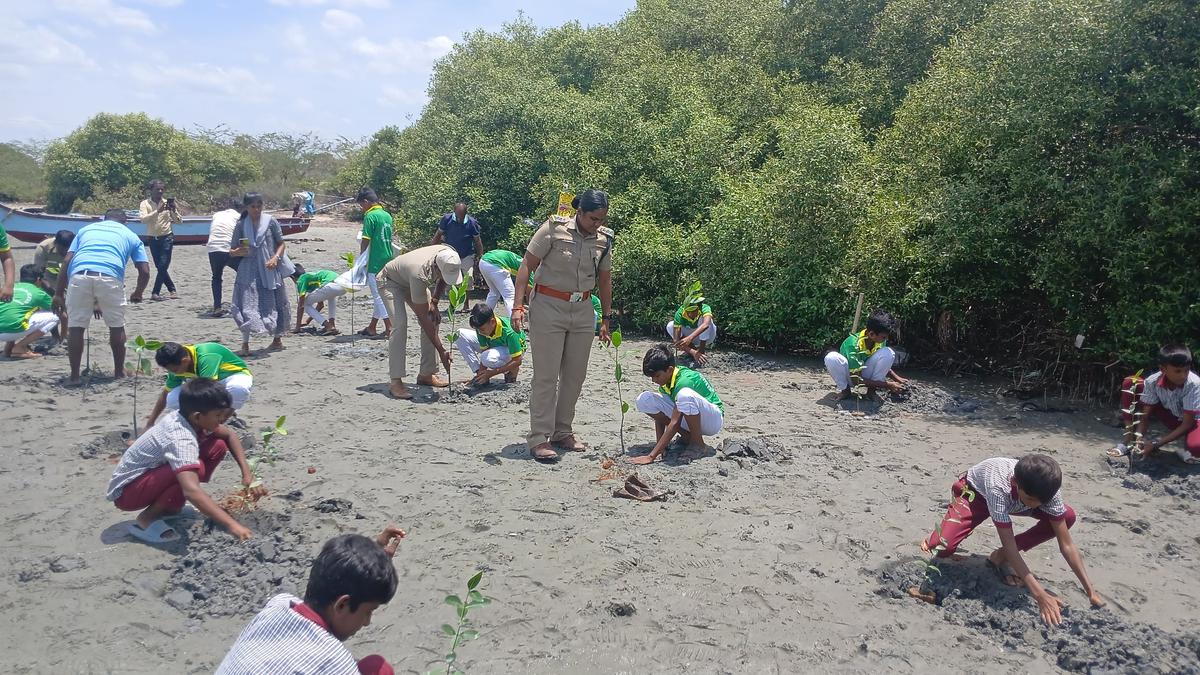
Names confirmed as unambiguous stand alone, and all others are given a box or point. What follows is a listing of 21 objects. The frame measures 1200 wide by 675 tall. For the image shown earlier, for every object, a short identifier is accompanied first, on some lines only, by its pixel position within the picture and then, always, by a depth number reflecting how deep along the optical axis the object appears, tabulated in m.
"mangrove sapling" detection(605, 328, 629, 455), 5.79
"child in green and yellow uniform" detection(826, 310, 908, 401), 7.28
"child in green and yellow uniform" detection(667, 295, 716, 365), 8.78
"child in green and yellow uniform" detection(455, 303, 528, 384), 7.74
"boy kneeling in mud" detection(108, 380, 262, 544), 4.25
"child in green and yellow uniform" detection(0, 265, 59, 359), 8.34
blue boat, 17.22
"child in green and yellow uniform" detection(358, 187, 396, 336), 9.05
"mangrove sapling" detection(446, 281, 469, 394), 7.49
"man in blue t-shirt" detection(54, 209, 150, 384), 7.23
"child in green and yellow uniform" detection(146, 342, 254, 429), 5.37
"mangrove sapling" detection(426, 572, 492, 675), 2.79
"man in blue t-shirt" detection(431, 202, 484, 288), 11.21
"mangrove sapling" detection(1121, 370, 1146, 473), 5.98
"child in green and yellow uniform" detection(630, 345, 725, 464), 5.70
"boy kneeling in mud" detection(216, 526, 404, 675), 2.23
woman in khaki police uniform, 5.73
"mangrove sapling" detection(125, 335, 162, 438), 5.57
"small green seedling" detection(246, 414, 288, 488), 4.93
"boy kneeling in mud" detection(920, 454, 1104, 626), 3.87
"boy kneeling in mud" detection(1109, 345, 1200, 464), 5.79
